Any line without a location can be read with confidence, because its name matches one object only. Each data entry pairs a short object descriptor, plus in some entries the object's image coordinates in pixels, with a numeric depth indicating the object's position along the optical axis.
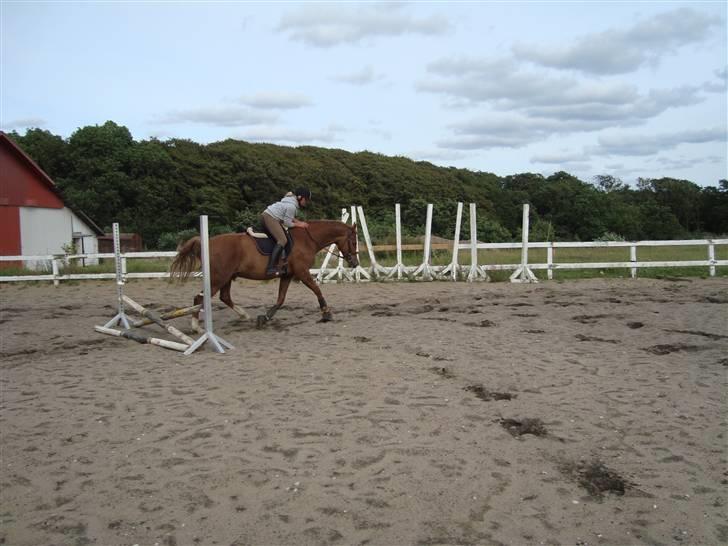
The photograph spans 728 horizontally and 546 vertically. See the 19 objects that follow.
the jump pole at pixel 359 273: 15.85
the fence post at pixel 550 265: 16.19
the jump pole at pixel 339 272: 16.03
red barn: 23.95
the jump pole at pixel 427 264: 15.97
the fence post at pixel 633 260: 16.45
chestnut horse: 9.14
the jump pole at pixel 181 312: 8.12
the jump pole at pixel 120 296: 8.91
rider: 9.41
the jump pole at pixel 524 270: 15.45
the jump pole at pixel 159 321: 7.76
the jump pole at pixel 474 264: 15.42
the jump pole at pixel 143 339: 7.57
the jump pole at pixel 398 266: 16.31
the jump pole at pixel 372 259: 16.08
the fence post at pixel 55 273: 16.00
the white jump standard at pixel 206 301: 7.51
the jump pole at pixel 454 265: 15.86
